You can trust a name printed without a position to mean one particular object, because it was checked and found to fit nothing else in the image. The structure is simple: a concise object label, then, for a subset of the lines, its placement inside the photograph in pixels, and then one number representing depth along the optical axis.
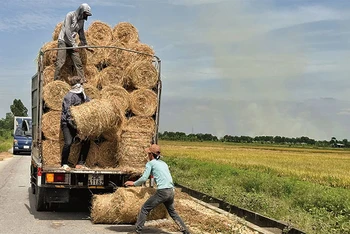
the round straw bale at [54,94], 10.66
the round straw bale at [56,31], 12.44
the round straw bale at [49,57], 11.34
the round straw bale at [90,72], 11.44
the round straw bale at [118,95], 10.91
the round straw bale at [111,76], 11.30
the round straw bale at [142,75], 11.23
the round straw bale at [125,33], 12.59
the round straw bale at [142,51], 11.69
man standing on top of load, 11.18
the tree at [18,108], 133.12
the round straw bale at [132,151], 10.49
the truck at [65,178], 10.20
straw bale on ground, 9.70
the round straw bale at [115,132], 10.43
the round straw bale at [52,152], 10.52
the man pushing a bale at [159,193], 8.82
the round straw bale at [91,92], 10.93
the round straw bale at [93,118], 9.95
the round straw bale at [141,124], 10.88
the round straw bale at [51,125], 10.57
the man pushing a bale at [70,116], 10.30
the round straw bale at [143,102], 11.04
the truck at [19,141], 37.84
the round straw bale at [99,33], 12.22
